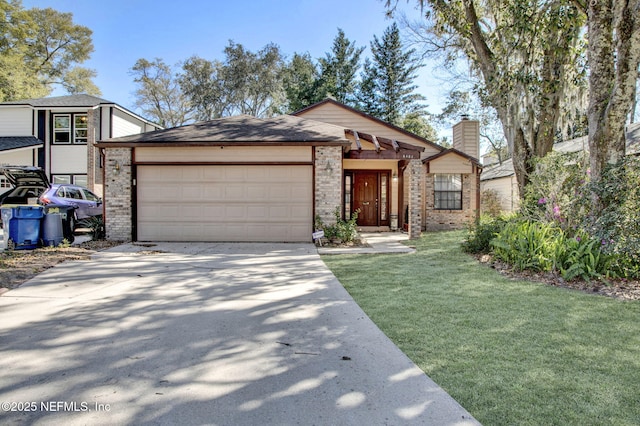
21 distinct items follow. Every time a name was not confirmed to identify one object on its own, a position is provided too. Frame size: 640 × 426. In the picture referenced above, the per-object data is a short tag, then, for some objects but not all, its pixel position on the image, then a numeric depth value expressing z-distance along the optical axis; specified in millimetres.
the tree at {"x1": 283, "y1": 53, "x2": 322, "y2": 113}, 28734
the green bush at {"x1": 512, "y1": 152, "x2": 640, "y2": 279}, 5609
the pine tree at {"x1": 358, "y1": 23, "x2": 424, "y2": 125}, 32906
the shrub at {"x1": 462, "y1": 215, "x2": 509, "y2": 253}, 8484
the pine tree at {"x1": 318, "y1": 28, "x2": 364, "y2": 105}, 32406
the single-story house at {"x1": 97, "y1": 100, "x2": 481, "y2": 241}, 10523
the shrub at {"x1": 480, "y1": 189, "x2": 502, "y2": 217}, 18056
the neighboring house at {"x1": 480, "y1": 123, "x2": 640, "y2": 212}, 15979
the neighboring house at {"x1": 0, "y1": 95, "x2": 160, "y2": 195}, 18203
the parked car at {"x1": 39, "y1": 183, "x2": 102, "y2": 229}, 11529
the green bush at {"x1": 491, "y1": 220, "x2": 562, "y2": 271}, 6332
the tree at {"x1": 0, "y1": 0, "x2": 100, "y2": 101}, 24984
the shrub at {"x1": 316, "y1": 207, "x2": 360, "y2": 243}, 10281
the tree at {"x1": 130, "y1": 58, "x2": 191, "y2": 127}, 33906
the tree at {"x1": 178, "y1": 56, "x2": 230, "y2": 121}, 31250
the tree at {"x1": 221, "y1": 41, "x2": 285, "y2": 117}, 30219
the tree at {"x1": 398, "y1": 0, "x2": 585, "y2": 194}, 8078
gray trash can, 8906
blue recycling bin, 8461
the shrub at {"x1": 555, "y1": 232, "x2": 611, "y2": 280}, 5793
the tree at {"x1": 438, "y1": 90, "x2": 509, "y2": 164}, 27188
